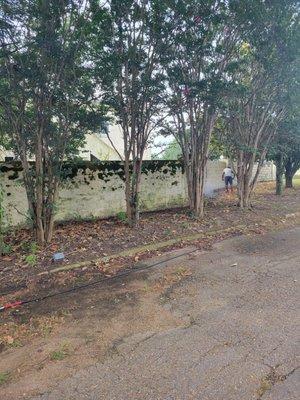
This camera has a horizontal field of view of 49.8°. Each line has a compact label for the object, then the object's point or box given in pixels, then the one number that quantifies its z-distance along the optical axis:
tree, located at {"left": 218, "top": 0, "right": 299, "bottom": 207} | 7.19
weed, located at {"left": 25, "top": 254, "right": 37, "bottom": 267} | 5.21
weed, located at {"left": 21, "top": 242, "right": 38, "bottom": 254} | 5.67
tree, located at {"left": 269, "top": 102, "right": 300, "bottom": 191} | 11.07
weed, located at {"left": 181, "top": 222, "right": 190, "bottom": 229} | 7.51
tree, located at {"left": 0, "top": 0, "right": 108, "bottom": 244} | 5.16
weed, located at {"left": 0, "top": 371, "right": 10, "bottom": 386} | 2.60
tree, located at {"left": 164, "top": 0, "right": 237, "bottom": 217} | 6.25
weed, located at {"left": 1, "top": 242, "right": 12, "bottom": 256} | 5.59
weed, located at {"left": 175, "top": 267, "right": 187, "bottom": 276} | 4.93
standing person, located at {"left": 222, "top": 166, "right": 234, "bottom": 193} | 15.56
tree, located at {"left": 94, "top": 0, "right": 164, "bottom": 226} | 6.05
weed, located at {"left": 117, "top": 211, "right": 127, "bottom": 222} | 8.08
